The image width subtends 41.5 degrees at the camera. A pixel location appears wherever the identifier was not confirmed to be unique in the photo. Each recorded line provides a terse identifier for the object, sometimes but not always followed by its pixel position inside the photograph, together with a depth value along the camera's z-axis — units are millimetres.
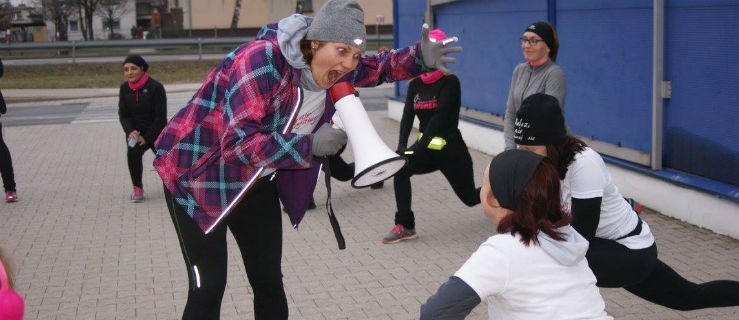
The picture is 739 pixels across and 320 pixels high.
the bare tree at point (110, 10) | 57188
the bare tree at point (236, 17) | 52344
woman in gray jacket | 6930
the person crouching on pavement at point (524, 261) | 2812
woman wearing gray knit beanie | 3658
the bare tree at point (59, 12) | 52344
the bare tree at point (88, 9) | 50781
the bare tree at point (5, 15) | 47006
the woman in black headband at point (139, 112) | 10164
